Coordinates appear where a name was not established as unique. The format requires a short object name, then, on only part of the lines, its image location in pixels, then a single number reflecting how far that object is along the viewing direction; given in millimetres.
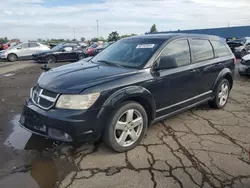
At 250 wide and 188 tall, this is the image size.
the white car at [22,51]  14715
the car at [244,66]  7091
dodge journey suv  2388
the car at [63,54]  13259
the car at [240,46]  13410
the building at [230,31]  30635
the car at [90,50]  14721
